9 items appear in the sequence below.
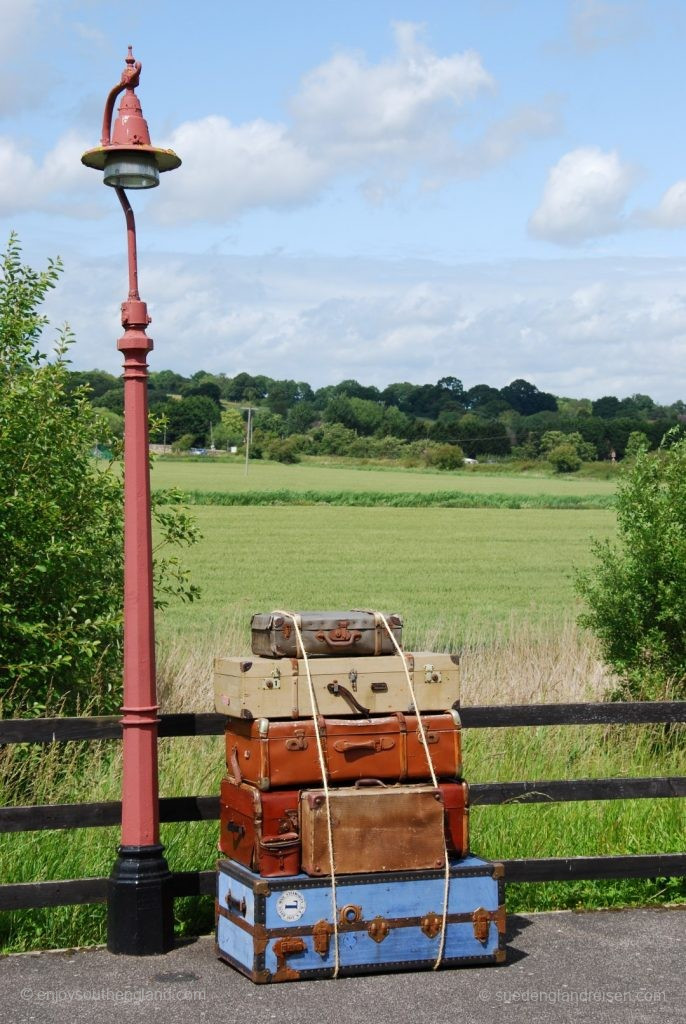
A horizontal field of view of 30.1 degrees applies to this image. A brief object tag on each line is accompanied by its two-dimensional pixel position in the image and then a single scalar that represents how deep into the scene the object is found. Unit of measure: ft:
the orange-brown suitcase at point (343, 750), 19.10
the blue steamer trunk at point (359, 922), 18.51
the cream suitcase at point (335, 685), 19.26
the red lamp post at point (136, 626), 19.83
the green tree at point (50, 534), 30.12
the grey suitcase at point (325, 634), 19.86
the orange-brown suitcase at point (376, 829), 18.72
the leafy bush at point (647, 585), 38.34
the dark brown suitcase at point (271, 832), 18.84
